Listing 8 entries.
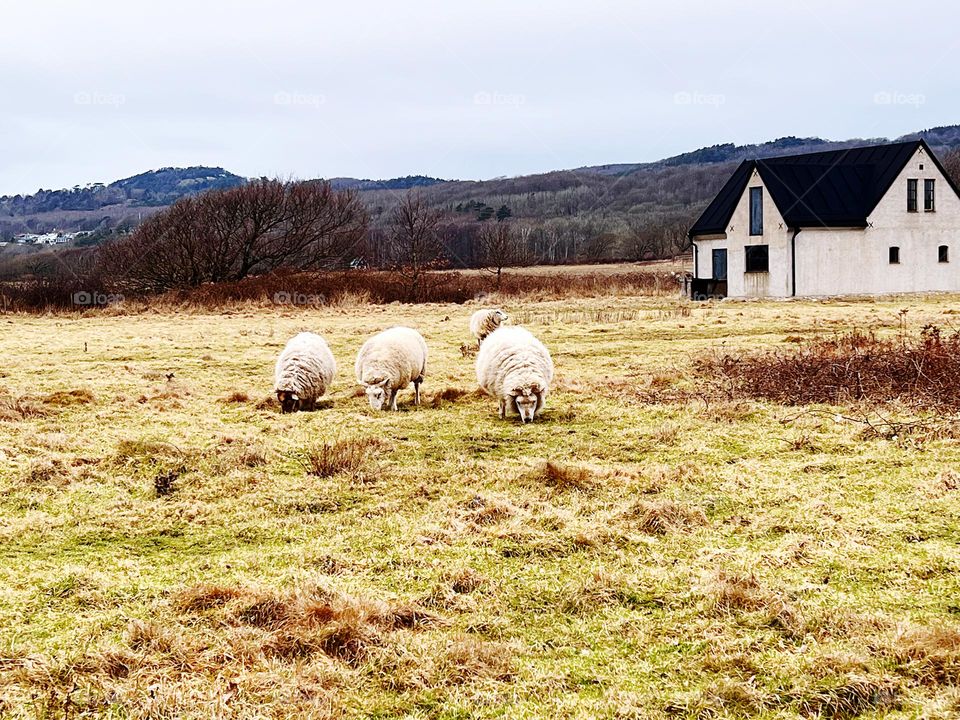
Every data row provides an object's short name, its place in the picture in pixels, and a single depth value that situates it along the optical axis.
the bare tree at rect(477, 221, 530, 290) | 46.03
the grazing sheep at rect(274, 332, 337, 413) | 12.14
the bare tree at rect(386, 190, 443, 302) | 38.32
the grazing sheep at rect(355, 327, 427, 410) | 12.16
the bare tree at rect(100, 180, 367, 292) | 42.47
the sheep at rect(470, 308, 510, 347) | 17.22
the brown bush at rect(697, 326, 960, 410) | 11.48
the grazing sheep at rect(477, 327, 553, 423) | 11.20
